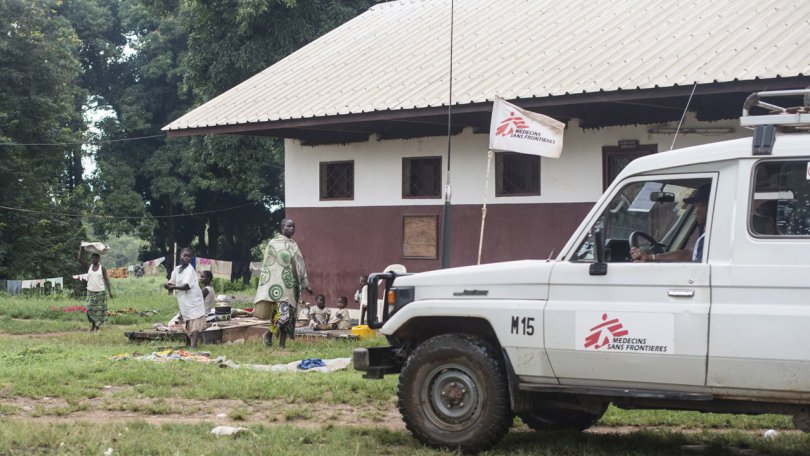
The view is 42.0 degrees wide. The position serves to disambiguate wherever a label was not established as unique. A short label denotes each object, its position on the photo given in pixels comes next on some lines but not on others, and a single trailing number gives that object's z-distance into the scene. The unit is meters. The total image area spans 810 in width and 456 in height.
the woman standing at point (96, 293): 20.12
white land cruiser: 6.82
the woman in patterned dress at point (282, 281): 15.10
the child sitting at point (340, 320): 18.84
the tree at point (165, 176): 42.28
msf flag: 14.15
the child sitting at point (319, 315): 18.58
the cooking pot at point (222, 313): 19.45
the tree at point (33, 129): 33.09
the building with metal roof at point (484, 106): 15.26
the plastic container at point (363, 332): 16.73
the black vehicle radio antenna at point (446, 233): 14.18
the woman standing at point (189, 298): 15.81
